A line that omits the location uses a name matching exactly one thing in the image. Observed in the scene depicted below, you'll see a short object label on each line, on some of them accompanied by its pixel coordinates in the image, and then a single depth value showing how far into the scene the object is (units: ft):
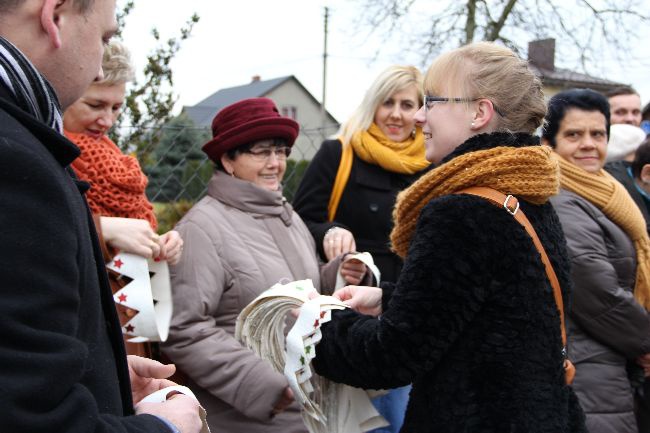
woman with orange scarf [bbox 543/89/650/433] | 9.95
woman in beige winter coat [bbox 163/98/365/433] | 8.37
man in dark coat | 3.14
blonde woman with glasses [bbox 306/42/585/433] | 5.86
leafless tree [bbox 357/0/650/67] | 41.37
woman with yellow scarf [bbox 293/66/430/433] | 11.57
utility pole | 105.40
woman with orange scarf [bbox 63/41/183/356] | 7.97
